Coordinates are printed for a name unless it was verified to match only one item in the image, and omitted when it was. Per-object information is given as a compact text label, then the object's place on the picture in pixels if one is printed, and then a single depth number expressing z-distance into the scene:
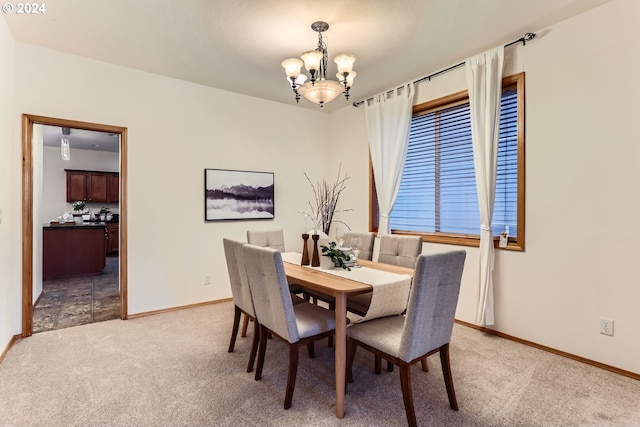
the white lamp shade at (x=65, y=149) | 5.96
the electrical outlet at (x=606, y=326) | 2.43
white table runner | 2.06
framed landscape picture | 4.07
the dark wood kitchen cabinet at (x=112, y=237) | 7.60
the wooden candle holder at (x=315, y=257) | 2.61
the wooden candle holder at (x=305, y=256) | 2.67
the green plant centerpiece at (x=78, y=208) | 6.82
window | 3.02
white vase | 2.51
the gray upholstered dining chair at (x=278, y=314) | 1.93
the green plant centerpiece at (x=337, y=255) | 2.47
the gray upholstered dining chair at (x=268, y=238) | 3.48
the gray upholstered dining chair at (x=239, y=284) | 2.34
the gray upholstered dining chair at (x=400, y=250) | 2.84
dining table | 1.90
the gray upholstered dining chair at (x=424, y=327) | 1.68
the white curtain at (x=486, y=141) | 3.00
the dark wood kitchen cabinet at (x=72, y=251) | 5.40
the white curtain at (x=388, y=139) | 3.85
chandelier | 2.50
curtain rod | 2.81
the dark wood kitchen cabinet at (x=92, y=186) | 7.63
